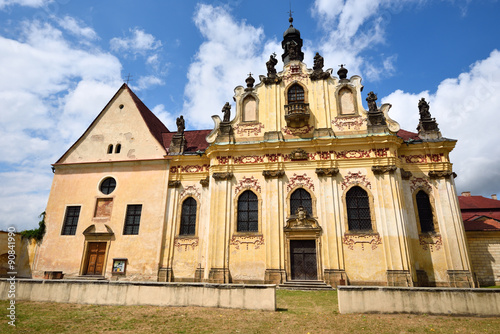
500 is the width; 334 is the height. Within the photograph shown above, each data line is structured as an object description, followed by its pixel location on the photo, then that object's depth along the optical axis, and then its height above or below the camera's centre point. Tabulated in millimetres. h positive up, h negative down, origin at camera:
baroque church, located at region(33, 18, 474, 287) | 16641 +3949
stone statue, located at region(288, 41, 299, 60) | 21281 +14807
